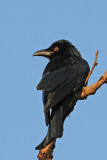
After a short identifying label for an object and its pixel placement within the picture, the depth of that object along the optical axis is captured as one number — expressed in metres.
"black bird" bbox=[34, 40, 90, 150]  10.91
